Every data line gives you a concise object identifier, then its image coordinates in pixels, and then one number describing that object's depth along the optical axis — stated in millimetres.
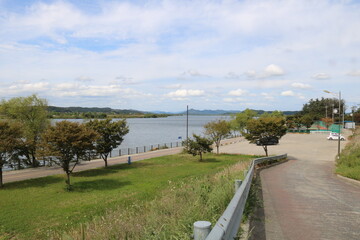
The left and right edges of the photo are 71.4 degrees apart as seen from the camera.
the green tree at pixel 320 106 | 120375
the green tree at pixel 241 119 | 88062
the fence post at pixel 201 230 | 2657
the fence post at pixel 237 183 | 6091
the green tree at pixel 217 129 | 37594
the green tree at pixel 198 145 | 30453
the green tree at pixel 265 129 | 29625
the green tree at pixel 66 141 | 18266
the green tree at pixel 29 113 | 31042
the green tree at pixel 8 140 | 18688
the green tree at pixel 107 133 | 26172
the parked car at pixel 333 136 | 54081
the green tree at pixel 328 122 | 89475
